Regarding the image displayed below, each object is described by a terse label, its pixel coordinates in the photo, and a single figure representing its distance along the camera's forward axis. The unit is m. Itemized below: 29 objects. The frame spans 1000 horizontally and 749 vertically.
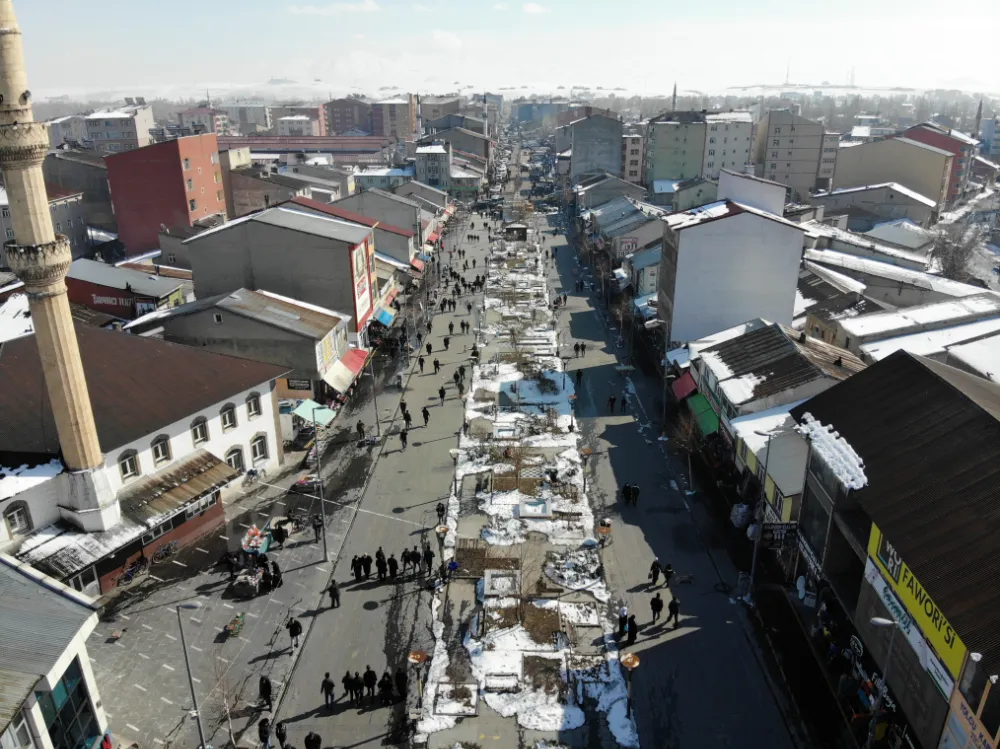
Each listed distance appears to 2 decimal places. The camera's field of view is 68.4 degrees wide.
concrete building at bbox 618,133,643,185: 114.81
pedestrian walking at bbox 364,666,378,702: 18.81
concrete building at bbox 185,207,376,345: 39.66
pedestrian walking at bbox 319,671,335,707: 18.61
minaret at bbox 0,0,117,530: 20.59
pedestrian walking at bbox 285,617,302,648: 20.64
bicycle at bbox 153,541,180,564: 24.67
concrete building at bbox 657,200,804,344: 38.66
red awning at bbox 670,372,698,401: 34.72
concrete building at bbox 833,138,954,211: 93.62
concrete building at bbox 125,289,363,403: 34.16
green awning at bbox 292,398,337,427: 32.44
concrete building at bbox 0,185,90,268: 66.56
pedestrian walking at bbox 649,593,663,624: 21.70
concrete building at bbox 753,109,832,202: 96.06
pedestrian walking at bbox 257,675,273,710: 18.61
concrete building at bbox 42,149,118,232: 70.88
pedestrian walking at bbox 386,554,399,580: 23.81
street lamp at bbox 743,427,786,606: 22.78
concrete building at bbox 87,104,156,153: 114.88
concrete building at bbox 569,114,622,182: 109.31
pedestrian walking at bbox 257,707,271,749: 17.36
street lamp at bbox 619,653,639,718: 19.34
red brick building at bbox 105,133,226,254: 61.91
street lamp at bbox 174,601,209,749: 16.24
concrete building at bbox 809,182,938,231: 85.38
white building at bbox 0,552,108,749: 14.32
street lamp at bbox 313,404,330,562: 24.79
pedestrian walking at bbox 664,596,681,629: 21.52
